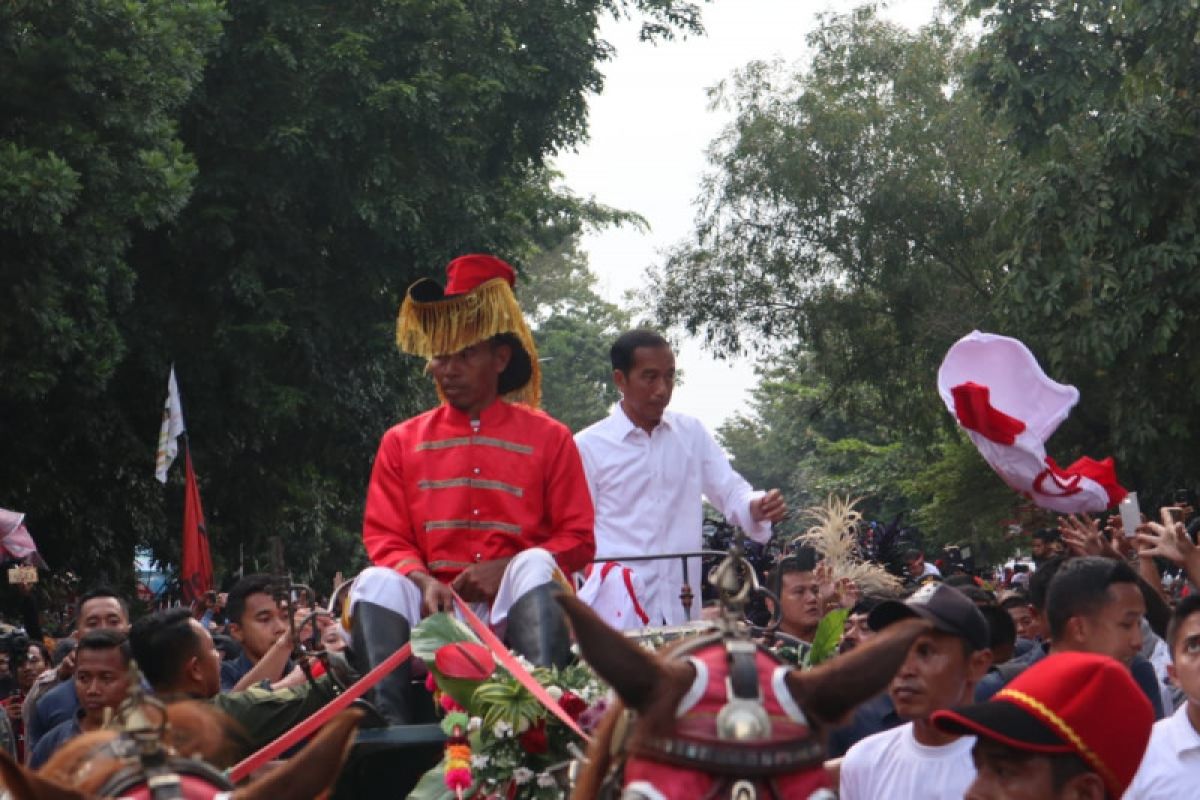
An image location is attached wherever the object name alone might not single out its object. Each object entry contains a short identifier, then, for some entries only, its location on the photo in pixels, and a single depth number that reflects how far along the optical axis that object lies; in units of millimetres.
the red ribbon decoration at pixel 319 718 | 8614
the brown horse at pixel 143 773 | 5494
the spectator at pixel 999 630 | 14422
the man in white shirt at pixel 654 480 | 14896
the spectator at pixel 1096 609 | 12691
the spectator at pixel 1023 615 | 19560
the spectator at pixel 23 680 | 23418
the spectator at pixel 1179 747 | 10282
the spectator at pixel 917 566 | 24595
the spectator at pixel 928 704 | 9469
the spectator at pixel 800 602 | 17101
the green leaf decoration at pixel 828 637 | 8995
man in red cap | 7462
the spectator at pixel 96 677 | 14401
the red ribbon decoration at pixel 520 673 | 9003
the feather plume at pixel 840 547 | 17892
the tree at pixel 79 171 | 33523
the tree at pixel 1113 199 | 38158
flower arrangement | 9356
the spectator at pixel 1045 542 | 29424
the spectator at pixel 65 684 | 17072
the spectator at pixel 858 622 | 14518
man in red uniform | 11808
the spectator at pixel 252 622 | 18274
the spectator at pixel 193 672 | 11031
